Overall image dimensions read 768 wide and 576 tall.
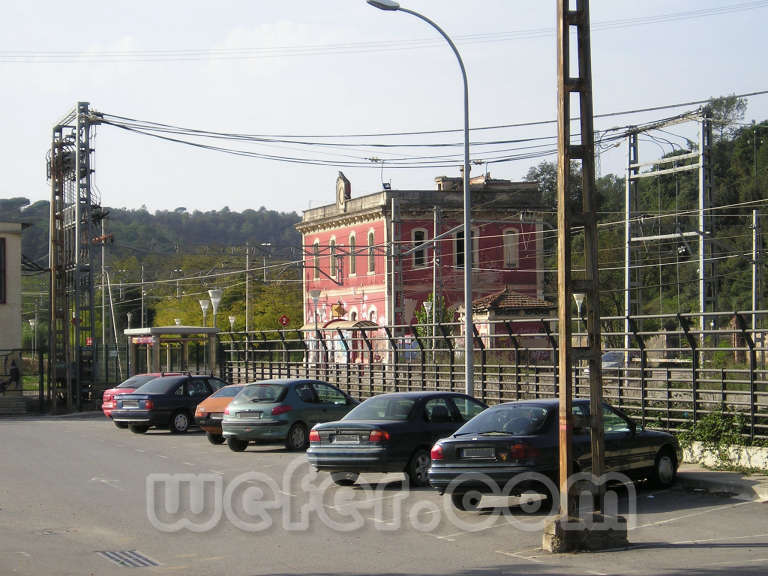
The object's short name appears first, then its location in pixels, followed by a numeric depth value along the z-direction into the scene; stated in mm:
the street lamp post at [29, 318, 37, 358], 87025
